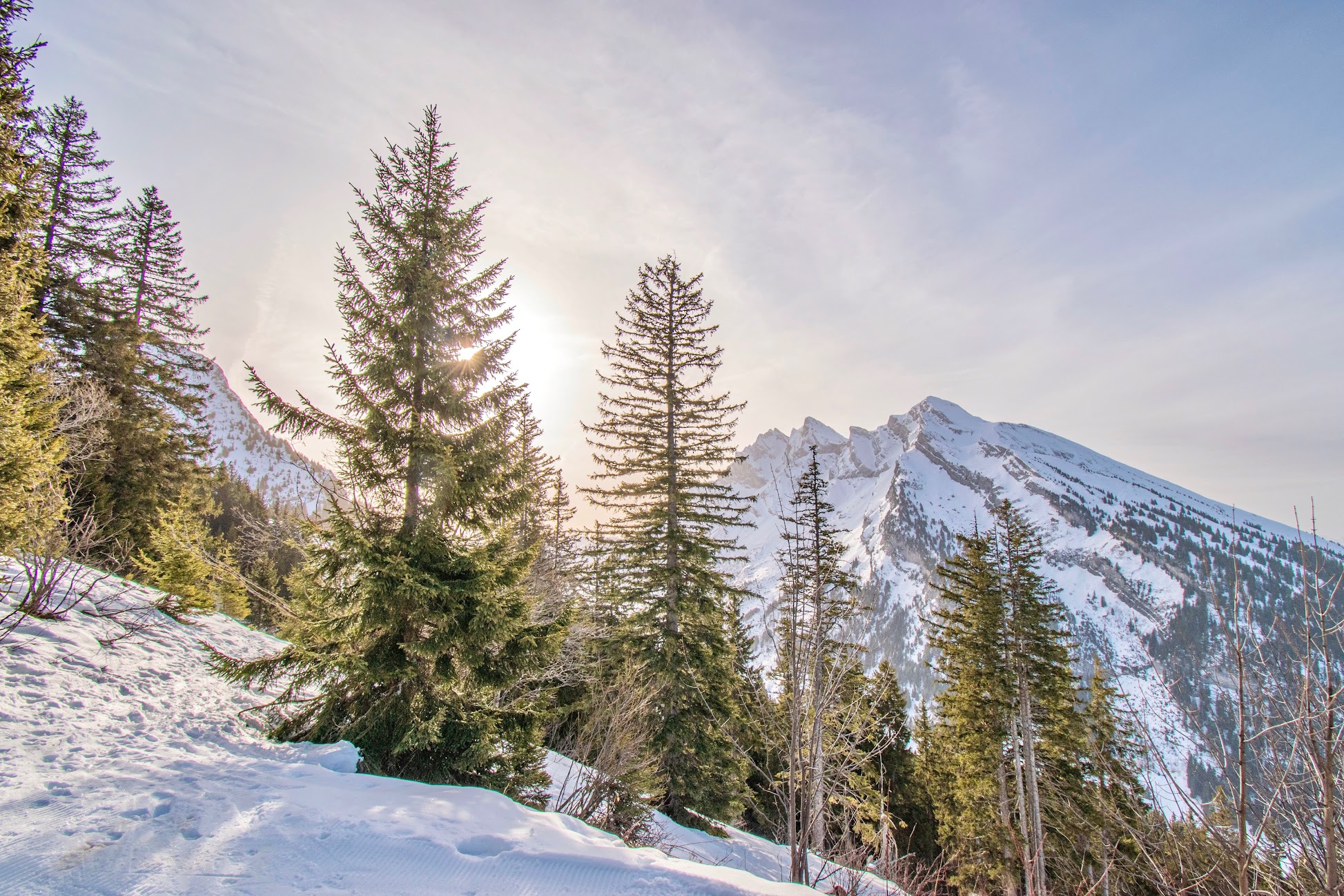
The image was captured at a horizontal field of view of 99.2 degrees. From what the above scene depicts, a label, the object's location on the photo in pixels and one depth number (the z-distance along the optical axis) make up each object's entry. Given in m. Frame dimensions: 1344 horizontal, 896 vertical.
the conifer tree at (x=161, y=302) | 17.33
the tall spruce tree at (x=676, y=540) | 12.98
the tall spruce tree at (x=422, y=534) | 7.36
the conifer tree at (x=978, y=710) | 16.42
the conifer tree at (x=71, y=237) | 14.89
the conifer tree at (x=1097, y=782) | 15.14
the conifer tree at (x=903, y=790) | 24.75
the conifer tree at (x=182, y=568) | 8.85
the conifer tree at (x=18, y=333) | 7.73
